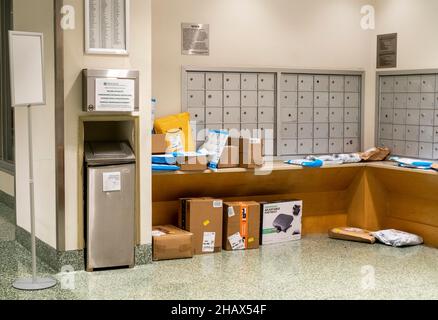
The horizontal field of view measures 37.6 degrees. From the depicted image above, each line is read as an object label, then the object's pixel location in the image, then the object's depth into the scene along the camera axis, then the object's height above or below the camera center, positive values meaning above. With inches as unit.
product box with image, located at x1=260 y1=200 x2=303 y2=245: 239.3 -43.5
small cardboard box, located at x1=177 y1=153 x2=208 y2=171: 218.5 -19.3
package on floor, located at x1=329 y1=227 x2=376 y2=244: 241.1 -49.2
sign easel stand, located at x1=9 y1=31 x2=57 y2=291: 176.2 +8.8
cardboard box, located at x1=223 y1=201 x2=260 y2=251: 228.7 -43.2
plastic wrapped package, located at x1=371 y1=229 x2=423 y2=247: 235.0 -48.9
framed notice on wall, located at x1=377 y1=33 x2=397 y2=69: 258.4 +22.1
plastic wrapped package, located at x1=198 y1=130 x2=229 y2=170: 227.3 -14.9
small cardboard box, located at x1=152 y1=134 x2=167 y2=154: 220.1 -13.2
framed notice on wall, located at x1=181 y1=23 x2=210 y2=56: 234.5 +24.3
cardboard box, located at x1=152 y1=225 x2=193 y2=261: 210.8 -46.0
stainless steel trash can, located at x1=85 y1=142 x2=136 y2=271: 195.3 -31.0
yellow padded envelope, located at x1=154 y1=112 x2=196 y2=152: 226.8 -7.3
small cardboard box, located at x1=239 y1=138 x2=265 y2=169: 229.0 -17.0
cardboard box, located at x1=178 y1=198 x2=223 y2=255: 222.1 -40.6
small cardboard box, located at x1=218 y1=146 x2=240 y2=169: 227.8 -18.7
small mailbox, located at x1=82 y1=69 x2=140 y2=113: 190.1 +4.4
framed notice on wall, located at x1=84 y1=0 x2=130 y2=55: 193.2 +23.8
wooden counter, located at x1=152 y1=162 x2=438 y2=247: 232.5 -33.3
